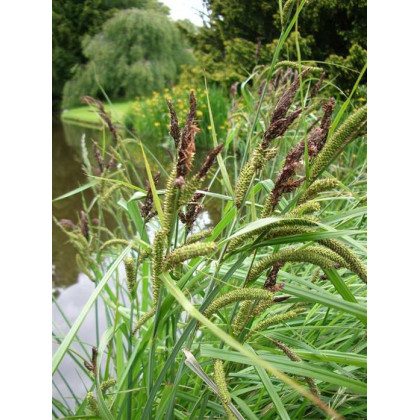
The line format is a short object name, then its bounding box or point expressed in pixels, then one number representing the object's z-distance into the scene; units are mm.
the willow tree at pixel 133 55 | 9547
